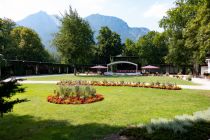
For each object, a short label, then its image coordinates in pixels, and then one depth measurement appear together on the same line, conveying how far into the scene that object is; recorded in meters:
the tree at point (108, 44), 47.40
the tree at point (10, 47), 32.10
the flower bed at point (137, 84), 11.92
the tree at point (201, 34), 18.36
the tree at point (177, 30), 31.94
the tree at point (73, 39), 27.71
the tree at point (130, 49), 46.39
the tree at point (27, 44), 37.47
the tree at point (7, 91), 4.01
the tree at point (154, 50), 42.65
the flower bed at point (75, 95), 8.07
